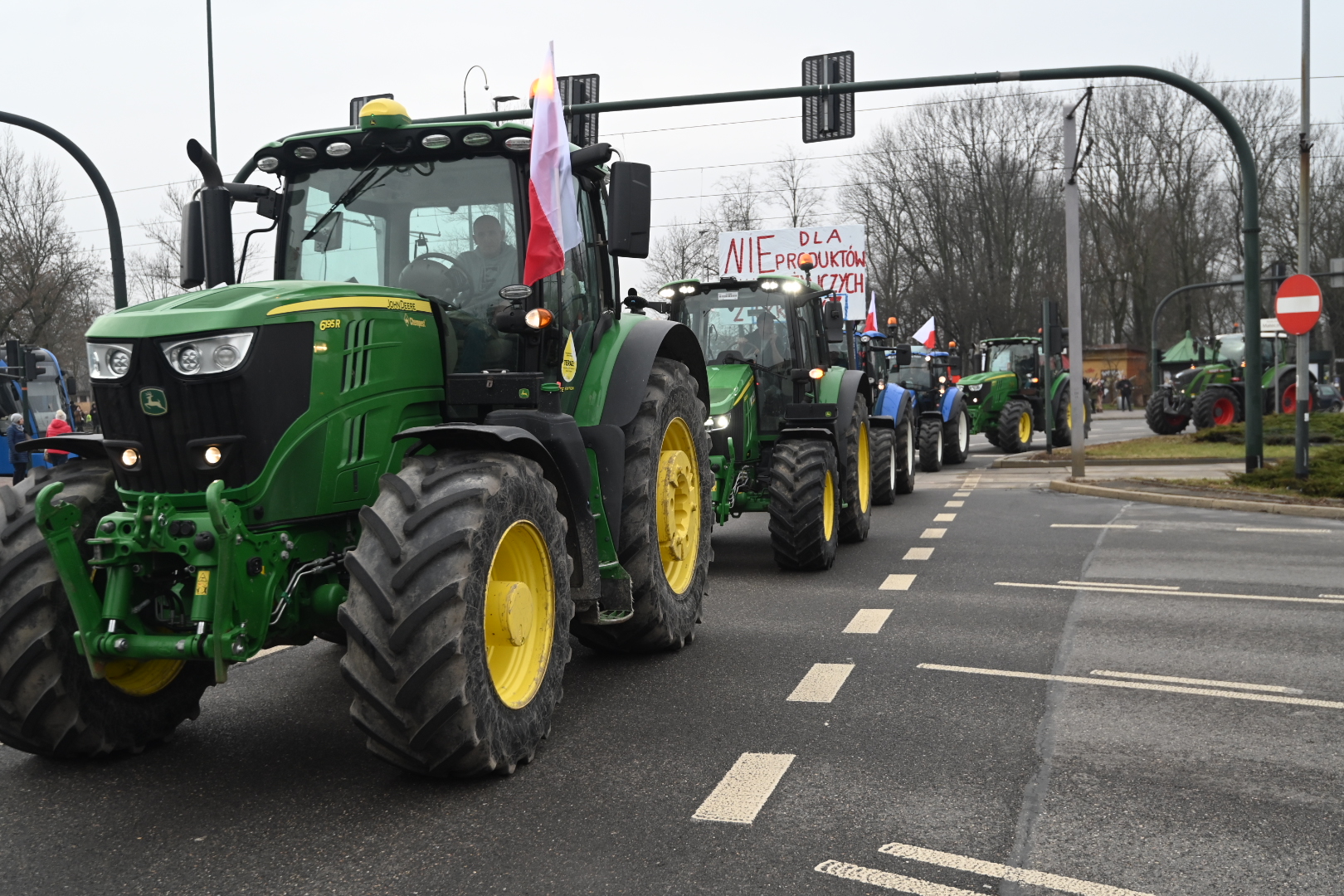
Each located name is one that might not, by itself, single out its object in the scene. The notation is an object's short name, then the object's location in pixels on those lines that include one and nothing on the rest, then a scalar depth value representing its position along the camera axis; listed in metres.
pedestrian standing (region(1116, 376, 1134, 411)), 51.72
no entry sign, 13.96
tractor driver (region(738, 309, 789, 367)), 10.45
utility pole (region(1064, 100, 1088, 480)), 15.57
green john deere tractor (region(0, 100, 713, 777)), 3.95
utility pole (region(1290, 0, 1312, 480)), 13.86
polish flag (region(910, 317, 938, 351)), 24.86
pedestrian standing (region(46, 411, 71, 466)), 19.61
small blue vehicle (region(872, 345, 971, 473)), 20.05
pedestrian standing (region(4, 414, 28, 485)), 19.58
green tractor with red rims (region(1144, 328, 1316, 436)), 26.38
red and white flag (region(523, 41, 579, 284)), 5.03
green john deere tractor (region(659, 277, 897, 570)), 9.09
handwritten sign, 24.22
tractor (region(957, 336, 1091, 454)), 24.27
